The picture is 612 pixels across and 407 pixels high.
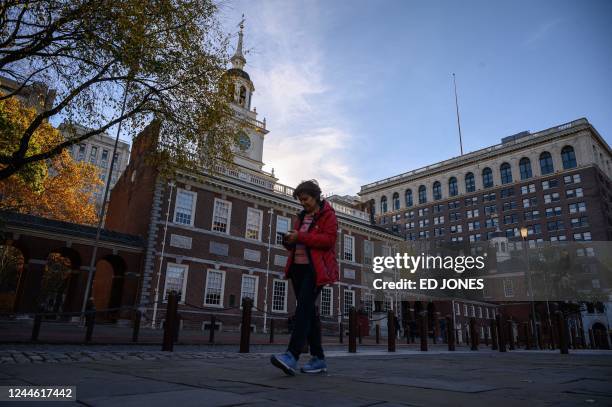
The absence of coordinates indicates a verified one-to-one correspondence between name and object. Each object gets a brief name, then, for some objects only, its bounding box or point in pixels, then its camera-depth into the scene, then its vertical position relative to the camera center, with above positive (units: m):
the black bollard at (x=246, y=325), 9.09 -0.29
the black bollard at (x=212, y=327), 11.59 -0.48
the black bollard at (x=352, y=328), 10.39 -0.33
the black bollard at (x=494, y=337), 16.81 -0.66
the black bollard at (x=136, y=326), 10.38 -0.47
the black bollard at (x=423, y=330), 13.12 -0.38
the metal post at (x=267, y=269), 25.25 +2.94
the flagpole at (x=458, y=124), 77.03 +38.30
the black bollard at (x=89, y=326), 9.17 -0.44
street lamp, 24.11 -0.17
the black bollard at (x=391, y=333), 11.94 -0.47
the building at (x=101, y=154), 79.81 +31.22
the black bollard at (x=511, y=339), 19.54 -0.85
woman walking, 3.99 +0.52
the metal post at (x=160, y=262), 20.62 +2.61
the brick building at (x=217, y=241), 22.28 +4.41
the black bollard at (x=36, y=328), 8.38 -0.49
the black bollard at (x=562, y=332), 12.98 -0.29
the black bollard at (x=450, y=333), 14.42 -0.50
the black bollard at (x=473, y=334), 16.11 -0.56
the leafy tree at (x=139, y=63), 9.55 +6.63
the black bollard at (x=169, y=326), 8.45 -0.35
